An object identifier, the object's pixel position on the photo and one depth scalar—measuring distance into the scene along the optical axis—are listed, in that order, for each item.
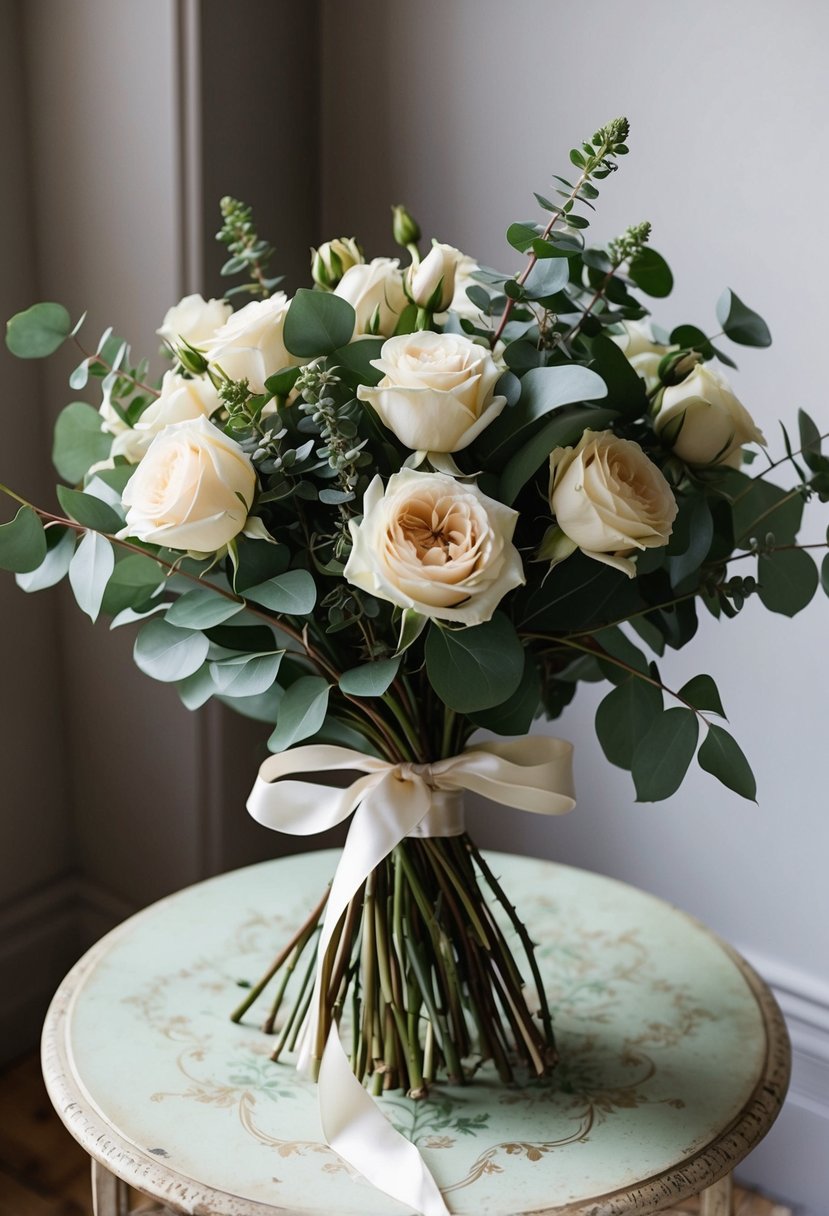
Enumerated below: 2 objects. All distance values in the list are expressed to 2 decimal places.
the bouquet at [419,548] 0.66
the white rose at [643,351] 0.82
